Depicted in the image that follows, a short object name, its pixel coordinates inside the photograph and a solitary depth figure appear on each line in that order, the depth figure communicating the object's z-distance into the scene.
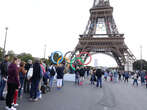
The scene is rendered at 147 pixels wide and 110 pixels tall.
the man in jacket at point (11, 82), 2.99
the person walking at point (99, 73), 7.95
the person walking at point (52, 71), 6.48
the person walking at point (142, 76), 11.54
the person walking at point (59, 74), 6.32
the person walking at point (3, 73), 3.87
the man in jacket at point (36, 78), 4.04
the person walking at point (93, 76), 9.16
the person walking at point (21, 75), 4.00
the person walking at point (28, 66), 4.99
